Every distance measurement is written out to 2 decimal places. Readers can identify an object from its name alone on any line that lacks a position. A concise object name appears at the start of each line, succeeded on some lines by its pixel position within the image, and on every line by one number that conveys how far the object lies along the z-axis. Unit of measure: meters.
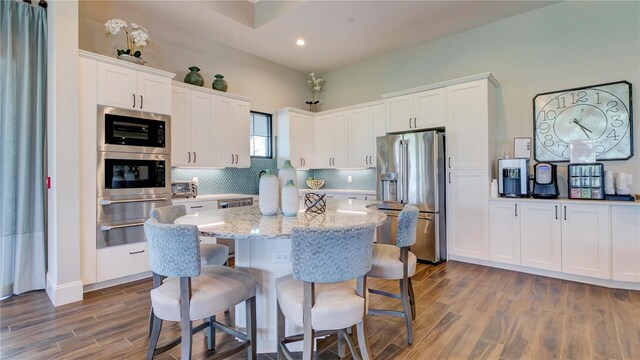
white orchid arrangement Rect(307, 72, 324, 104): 6.20
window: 5.34
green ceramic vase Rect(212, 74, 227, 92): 4.50
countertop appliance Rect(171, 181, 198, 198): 4.07
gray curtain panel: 2.89
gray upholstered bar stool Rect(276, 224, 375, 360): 1.37
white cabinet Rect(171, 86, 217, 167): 3.92
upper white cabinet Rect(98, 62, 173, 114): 3.13
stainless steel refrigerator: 4.01
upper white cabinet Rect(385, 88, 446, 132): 4.17
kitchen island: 1.86
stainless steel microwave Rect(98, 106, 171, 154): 3.12
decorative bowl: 3.68
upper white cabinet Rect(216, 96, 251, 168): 4.43
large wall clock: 3.39
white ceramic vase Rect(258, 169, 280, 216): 2.14
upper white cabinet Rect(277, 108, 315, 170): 5.43
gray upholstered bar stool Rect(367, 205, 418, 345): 2.04
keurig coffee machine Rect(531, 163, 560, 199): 3.60
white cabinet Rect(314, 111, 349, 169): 5.49
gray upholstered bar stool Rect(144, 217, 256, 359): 1.46
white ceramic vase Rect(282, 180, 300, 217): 2.11
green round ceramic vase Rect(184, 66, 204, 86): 4.21
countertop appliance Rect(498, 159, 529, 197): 3.66
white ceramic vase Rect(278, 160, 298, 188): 2.25
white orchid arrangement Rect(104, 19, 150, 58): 3.30
